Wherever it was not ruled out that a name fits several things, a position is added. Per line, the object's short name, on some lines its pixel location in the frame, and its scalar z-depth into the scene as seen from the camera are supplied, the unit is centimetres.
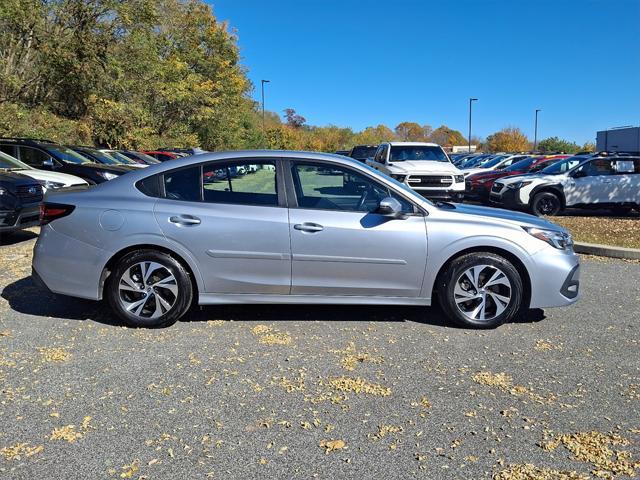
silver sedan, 477
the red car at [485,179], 1678
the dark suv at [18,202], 823
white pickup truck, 1375
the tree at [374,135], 9764
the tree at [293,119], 10206
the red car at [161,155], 2438
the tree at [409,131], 11894
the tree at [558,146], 6586
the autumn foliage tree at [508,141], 8106
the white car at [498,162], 2289
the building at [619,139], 3922
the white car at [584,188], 1297
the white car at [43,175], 1045
